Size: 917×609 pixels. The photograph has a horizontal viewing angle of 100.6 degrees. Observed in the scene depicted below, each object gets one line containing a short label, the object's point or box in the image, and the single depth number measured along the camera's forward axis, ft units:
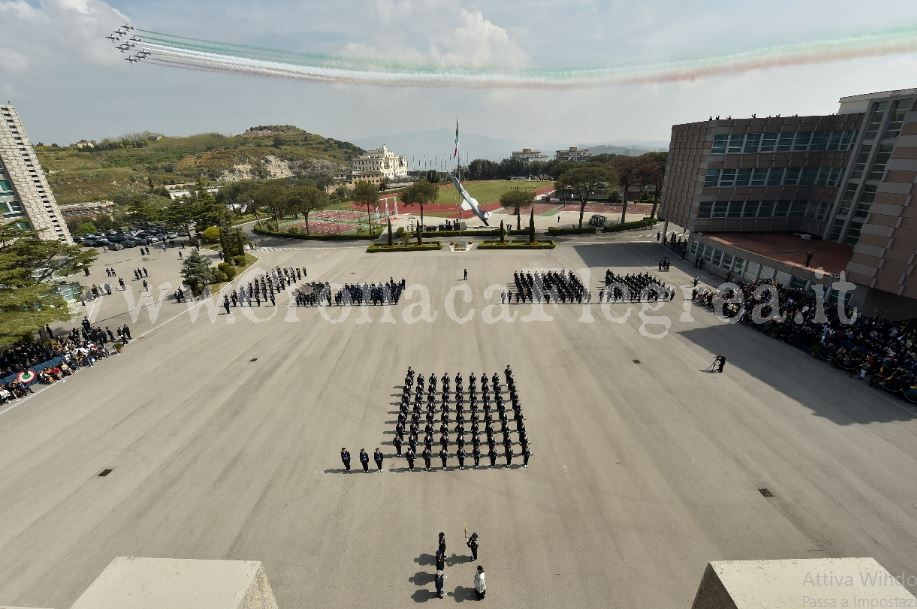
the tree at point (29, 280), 76.89
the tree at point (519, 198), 198.84
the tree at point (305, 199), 204.13
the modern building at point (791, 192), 103.04
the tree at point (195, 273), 124.67
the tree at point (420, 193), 213.05
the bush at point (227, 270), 139.64
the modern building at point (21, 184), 111.86
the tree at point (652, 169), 197.53
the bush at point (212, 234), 198.33
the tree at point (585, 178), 191.83
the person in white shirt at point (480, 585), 36.14
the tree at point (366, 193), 208.44
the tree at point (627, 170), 193.88
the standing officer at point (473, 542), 39.22
